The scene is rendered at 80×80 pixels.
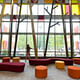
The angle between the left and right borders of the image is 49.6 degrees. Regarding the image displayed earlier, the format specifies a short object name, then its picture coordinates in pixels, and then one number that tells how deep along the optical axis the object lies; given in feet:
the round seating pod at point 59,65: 21.98
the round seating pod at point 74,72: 15.16
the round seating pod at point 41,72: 15.35
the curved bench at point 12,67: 18.58
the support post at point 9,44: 34.03
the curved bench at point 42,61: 24.77
